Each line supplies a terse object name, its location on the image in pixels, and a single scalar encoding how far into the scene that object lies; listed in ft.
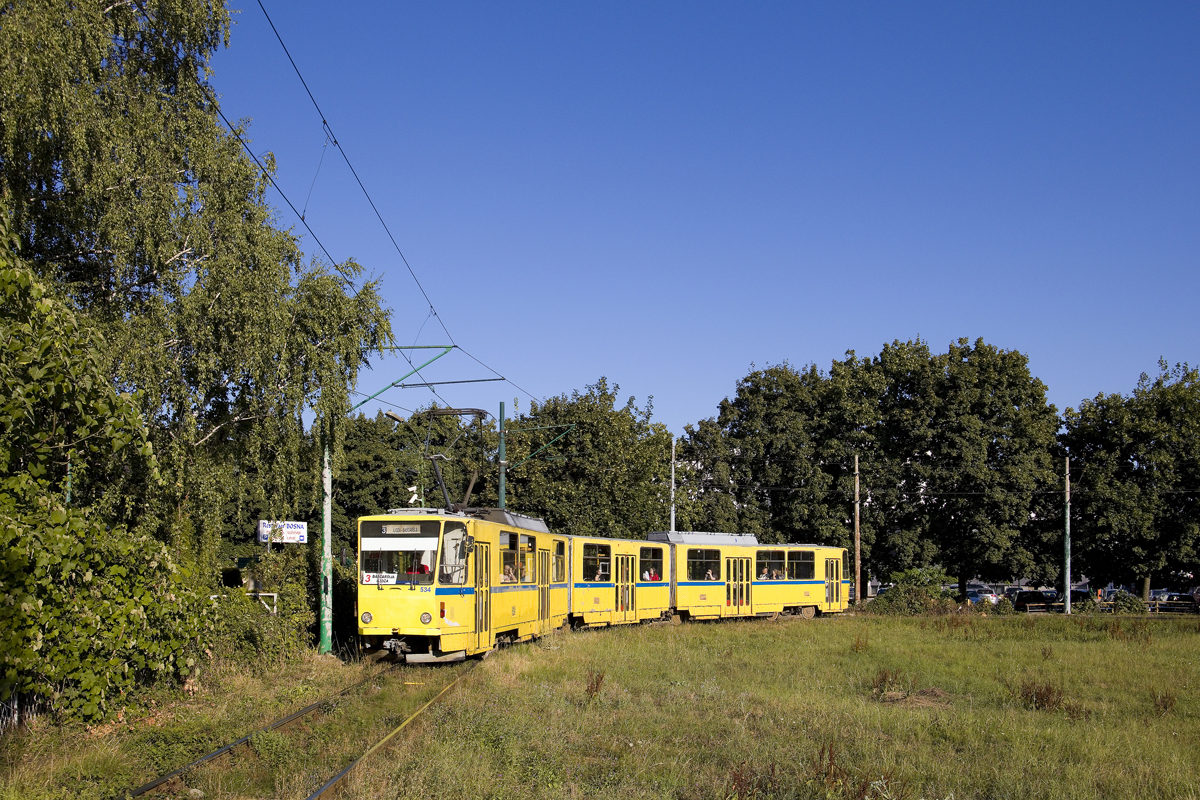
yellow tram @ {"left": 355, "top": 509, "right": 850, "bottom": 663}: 58.70
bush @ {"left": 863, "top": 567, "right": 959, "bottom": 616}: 133.49
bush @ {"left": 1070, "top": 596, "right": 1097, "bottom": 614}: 140.87
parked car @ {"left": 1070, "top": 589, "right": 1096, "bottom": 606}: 174.27
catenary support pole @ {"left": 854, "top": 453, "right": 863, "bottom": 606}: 146.00
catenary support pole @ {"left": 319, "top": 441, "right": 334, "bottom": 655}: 63.46
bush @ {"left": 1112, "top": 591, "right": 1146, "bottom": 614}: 143.84
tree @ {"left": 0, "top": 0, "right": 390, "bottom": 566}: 44.52
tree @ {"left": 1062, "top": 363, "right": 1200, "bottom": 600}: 151.94
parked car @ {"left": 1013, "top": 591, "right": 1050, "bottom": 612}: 170.30
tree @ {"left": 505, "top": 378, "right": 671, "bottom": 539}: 136.36
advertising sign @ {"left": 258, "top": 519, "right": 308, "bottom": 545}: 63.93
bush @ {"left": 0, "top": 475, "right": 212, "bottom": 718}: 32.86
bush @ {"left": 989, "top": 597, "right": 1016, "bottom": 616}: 136.41
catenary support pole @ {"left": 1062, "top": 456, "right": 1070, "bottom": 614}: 142.00
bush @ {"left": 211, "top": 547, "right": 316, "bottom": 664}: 55.11
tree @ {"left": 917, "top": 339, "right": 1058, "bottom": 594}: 154.71
